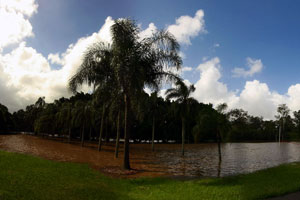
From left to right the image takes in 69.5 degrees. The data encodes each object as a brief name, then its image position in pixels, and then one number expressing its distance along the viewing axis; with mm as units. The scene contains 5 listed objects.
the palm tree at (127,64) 13586
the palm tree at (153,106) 35750
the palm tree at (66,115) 44981
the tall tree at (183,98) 29203
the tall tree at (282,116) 114750
